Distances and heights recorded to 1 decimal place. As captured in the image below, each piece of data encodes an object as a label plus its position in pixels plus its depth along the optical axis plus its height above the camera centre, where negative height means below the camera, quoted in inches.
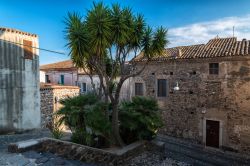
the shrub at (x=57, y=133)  380.5 -103.1
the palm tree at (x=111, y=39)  319.9 +65.3
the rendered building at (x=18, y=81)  503.2 -6.7
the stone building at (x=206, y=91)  522.3 -37.8
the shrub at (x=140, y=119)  390.0 -78.6
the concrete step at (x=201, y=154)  489.3 -198.3
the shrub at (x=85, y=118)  336.5 -67.3
